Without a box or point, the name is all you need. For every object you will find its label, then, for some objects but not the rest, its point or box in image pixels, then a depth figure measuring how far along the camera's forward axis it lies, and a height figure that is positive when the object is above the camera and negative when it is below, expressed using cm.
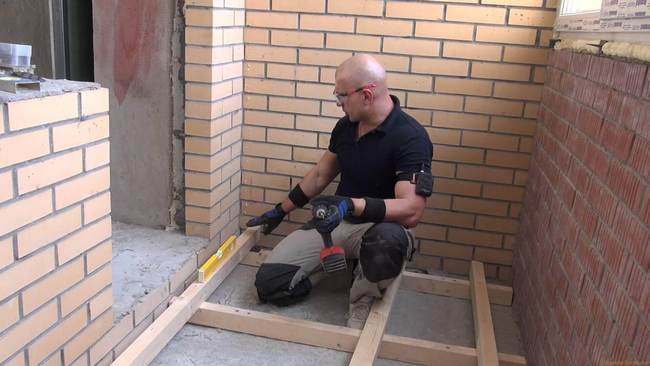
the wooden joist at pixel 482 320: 232 -121
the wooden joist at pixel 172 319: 220 -122
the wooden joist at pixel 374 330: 227 -120
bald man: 255 -70
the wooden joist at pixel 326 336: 242 -126
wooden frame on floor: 231 -124
